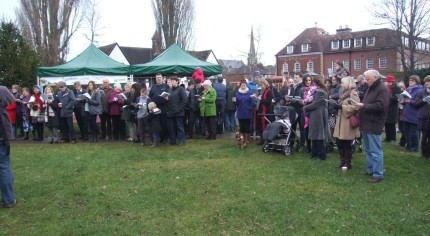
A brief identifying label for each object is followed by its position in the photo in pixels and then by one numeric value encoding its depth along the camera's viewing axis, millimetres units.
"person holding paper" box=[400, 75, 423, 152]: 9742
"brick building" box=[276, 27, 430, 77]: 50719
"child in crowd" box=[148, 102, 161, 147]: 10633
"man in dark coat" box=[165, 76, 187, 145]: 10922
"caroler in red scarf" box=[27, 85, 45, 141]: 12242
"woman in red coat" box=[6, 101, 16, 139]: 12105
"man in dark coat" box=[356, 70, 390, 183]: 6664
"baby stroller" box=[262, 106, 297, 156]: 9211
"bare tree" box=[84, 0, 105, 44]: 41181
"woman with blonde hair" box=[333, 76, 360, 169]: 7344
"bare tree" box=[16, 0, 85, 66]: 32312
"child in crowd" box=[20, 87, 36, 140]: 12969
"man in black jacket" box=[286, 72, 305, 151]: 9750
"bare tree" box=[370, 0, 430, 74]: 36906
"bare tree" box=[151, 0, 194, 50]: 33469
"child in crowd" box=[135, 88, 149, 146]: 11164
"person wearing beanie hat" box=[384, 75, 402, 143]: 10828
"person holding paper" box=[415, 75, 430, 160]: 8492
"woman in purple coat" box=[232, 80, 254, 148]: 10594
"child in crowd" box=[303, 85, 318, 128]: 8699
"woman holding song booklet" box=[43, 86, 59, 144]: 11758
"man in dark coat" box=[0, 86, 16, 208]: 5715
